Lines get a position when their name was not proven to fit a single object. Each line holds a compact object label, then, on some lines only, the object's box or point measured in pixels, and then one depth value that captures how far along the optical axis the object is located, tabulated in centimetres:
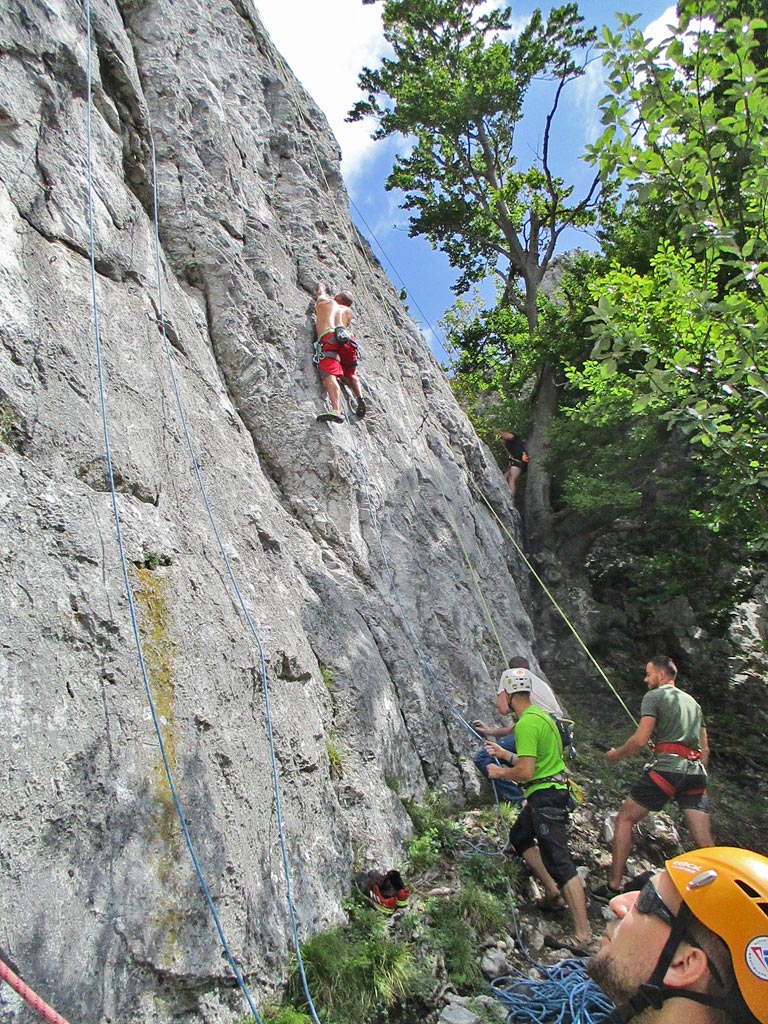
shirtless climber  737
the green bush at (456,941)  379
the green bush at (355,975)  326
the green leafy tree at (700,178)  399
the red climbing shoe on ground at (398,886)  406
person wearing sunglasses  149
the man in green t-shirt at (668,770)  509
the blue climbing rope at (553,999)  350
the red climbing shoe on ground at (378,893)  397
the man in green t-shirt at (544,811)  463
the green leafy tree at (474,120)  1736
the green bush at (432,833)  468
